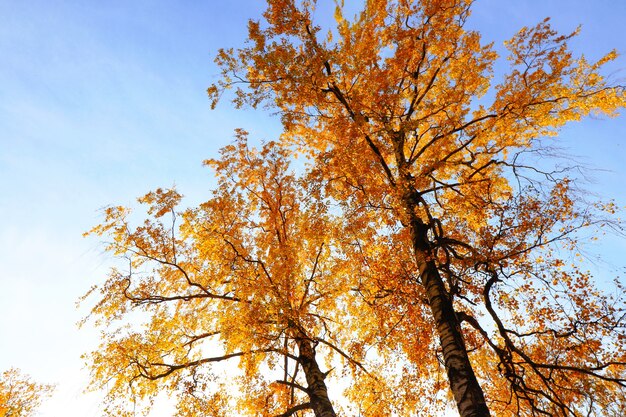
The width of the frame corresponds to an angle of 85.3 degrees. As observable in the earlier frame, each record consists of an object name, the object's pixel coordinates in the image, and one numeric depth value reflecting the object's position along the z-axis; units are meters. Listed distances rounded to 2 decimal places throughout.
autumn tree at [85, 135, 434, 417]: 7.96
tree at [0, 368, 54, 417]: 19.98
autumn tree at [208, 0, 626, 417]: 5.95
